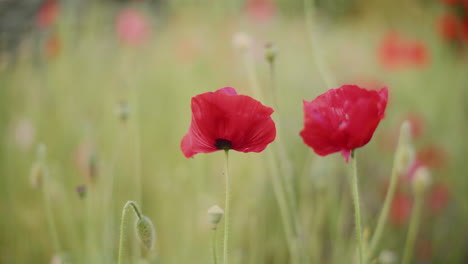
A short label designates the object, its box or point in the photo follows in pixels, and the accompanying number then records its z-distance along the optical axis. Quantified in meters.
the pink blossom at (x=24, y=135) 2.59
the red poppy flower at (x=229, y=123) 1.25
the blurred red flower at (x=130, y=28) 3.19
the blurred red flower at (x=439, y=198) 2.38
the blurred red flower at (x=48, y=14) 3.20
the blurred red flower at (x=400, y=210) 2.25
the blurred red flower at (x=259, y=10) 4.15
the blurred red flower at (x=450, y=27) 3.59
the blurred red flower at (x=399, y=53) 3.44
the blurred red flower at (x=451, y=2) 3.47
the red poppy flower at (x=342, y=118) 1.25
